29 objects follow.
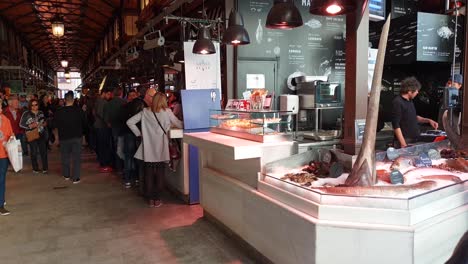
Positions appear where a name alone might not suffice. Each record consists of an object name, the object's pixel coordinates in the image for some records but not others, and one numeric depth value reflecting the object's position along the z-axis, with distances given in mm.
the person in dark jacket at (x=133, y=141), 6203
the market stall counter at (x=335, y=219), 2486
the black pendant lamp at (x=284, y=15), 3666
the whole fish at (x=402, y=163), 3250
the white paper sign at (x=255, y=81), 6879
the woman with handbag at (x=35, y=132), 7629
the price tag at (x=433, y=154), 3580
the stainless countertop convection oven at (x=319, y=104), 4438
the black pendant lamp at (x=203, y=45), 5531
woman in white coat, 5293
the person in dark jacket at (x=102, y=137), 8102
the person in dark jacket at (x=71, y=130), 6719
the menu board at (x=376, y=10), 4109
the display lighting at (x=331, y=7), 2748
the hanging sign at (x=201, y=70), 6207
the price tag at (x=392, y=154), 3377
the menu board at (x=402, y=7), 7316
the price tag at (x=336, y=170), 3180
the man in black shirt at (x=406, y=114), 4582
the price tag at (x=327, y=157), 3420
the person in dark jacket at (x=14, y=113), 7843
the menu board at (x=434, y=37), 6402
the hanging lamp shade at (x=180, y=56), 6708
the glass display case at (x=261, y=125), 3627
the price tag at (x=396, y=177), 2830
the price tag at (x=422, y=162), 3318
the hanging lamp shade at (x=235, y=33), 4680
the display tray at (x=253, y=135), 3596
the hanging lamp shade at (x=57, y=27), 11051
